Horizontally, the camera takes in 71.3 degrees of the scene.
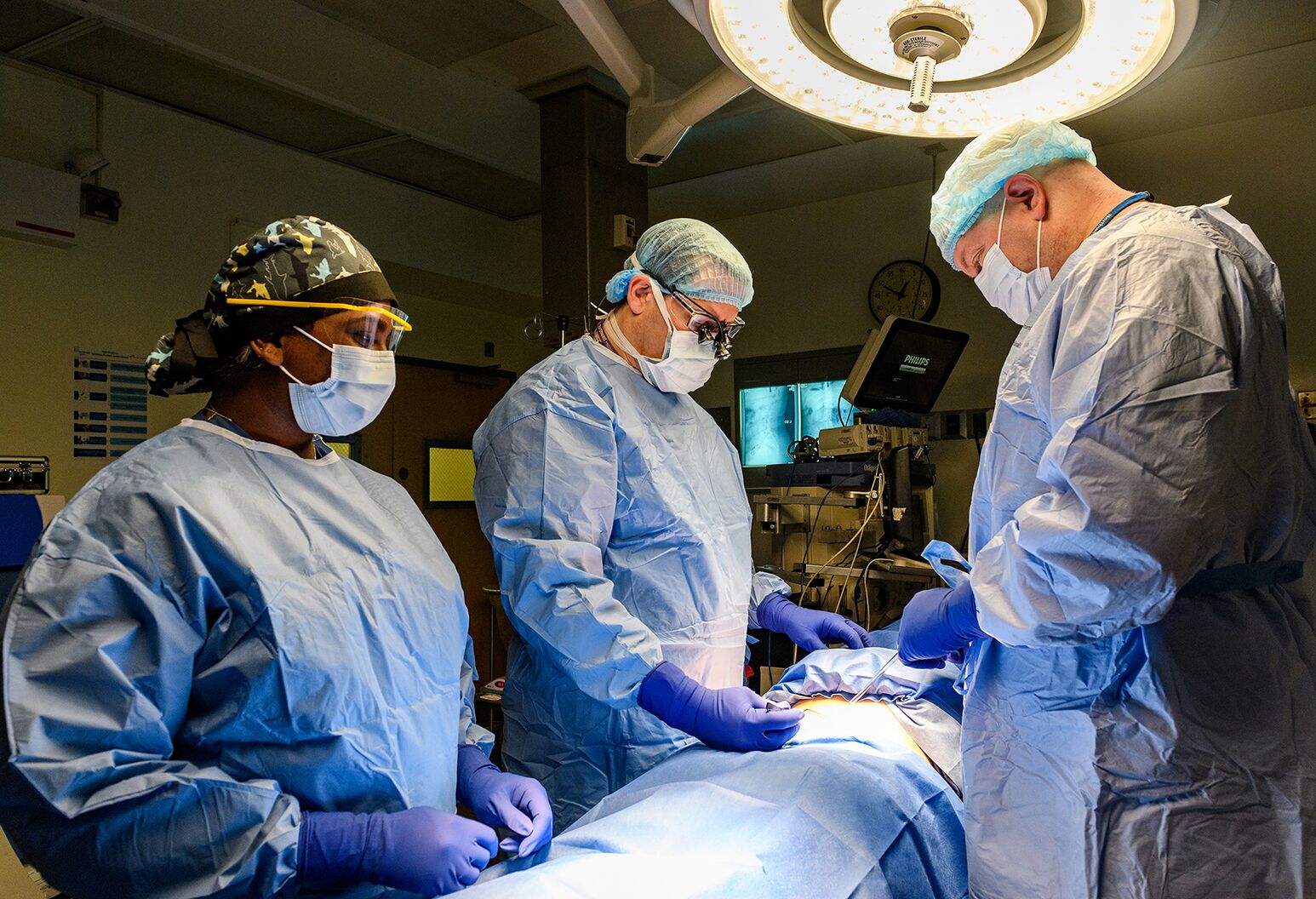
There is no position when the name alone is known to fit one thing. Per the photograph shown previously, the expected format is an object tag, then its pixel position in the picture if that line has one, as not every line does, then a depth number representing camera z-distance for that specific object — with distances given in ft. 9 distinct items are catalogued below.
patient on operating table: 3.65
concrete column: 12.26
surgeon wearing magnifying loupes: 5.01
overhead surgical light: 3.49
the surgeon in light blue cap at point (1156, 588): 3.29
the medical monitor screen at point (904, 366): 12.05
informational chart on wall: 11.58
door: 15.26
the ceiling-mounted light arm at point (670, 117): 8.03
